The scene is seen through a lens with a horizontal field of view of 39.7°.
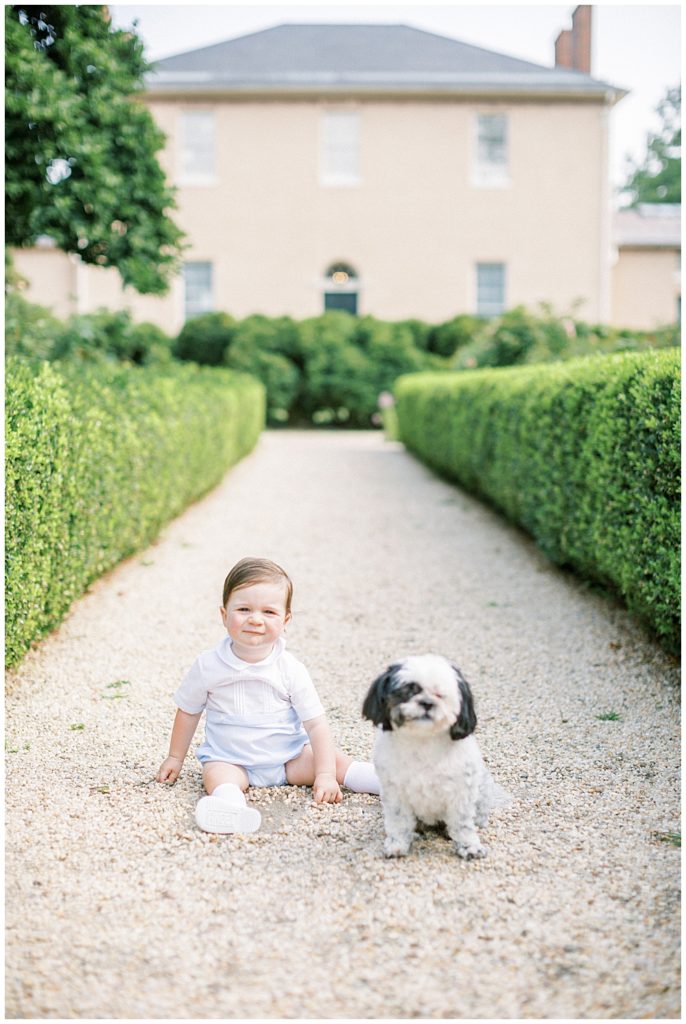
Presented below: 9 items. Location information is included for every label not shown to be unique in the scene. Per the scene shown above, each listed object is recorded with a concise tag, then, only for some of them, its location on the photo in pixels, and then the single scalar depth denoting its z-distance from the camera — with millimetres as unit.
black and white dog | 2658
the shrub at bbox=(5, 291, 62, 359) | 10602
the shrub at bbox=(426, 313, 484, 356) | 22219
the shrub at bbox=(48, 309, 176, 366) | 12885
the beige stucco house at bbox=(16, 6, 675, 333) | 23922
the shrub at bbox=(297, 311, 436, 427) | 21500
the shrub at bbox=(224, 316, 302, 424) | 21344
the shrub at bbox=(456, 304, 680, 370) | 13508
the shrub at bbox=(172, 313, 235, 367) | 22406
